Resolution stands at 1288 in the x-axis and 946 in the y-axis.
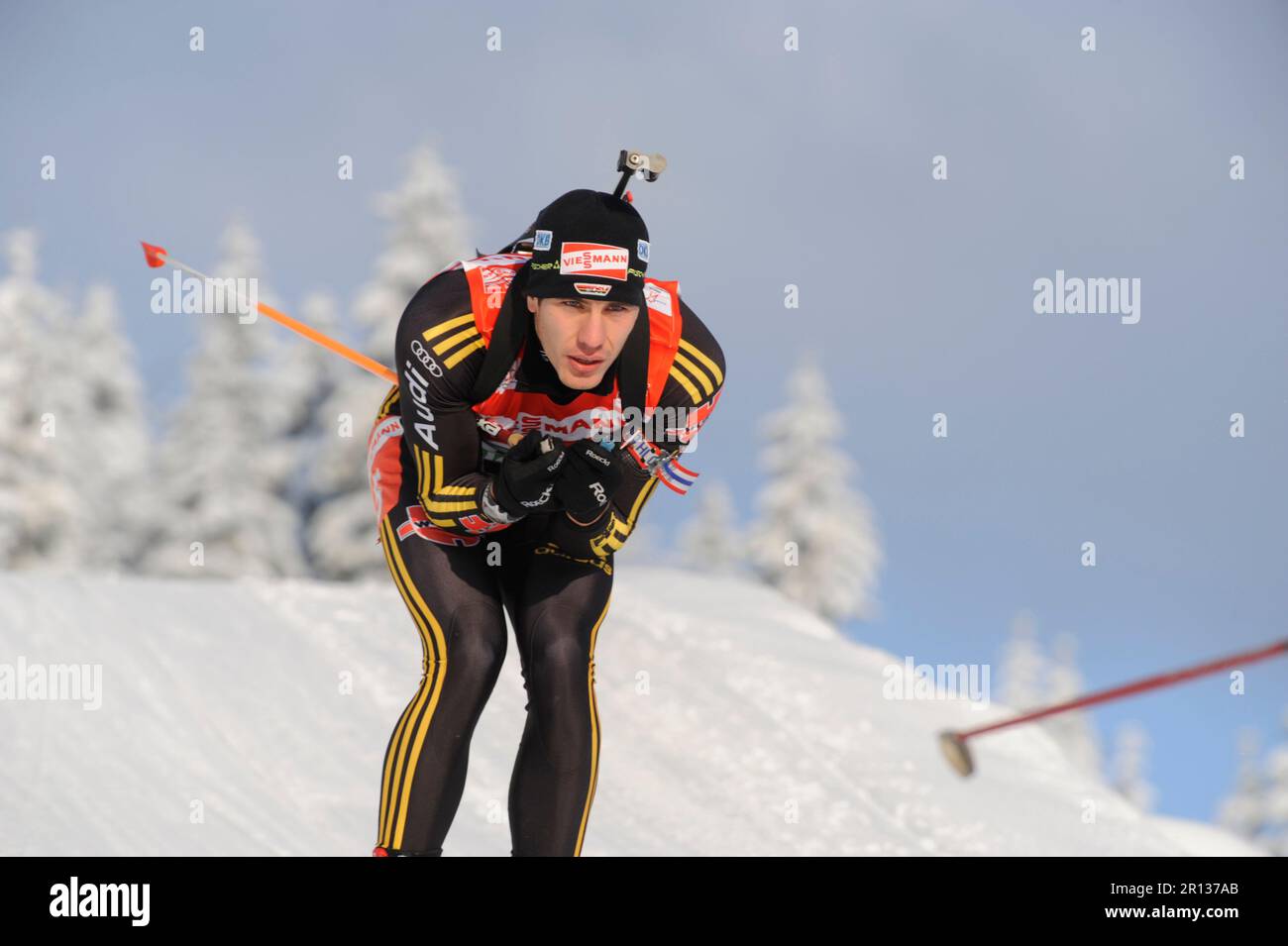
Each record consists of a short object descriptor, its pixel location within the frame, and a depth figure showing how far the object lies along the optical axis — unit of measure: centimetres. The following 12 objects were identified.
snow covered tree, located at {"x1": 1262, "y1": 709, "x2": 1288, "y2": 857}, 2692
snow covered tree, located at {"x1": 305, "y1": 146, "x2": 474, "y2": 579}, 2191
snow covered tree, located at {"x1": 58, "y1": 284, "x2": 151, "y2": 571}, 2588
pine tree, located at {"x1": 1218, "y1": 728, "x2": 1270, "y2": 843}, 3028
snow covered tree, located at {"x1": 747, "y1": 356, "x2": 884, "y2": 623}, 2839
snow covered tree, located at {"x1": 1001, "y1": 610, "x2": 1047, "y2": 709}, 3766
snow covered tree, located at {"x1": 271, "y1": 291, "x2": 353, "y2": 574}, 2488
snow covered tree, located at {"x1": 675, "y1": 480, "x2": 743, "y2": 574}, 3519
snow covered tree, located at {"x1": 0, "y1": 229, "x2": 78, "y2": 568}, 2438
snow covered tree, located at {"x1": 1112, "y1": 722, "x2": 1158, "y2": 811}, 4216
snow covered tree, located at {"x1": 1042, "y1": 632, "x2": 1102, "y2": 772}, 3422
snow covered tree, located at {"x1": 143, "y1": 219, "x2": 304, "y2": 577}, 2442
